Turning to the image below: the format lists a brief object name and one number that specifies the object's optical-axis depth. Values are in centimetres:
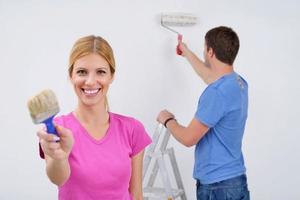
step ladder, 215
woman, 119
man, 178
